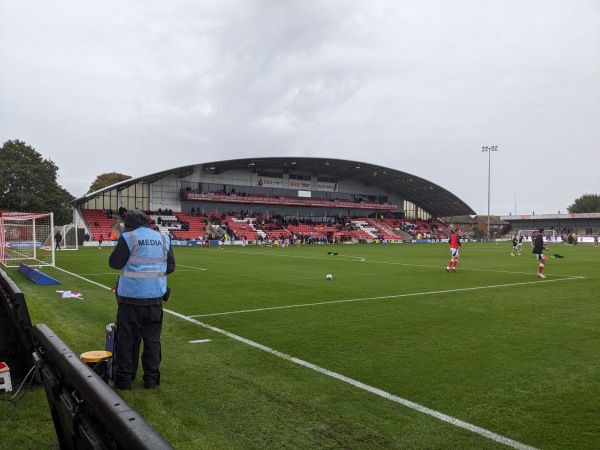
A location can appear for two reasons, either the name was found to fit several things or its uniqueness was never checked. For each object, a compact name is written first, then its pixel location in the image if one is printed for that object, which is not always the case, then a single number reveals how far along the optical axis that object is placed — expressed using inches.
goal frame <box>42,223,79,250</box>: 1560.5
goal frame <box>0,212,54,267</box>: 870.3
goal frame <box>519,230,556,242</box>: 2664.9
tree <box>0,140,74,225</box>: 1968.5
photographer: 200.7
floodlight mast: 2604.3
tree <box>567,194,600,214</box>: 4200.3
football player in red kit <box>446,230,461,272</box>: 742.5
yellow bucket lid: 192.4
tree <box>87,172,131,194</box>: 2898.6
